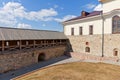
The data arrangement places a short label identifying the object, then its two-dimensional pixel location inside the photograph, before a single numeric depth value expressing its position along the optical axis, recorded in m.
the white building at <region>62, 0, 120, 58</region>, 12.39
